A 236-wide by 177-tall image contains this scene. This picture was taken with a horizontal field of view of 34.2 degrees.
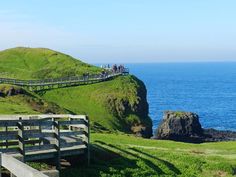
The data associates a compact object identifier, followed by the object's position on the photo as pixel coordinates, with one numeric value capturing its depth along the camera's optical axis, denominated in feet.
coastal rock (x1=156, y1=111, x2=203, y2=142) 248.59
